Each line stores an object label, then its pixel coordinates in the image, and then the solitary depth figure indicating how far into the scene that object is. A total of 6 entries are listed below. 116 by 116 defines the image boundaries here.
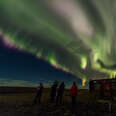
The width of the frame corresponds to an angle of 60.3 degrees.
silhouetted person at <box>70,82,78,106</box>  8.43
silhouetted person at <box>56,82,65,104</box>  9.52
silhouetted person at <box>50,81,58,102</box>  10.13
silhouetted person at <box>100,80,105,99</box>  12.69
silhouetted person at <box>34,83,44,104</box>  10.01
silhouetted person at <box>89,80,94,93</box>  17.38
